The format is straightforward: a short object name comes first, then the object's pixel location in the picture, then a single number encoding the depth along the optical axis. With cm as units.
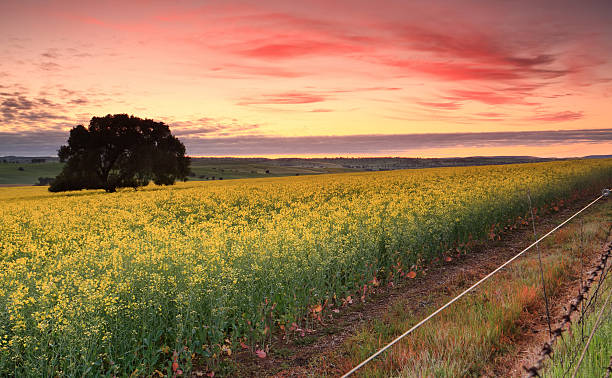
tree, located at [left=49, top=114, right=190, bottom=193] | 4269
